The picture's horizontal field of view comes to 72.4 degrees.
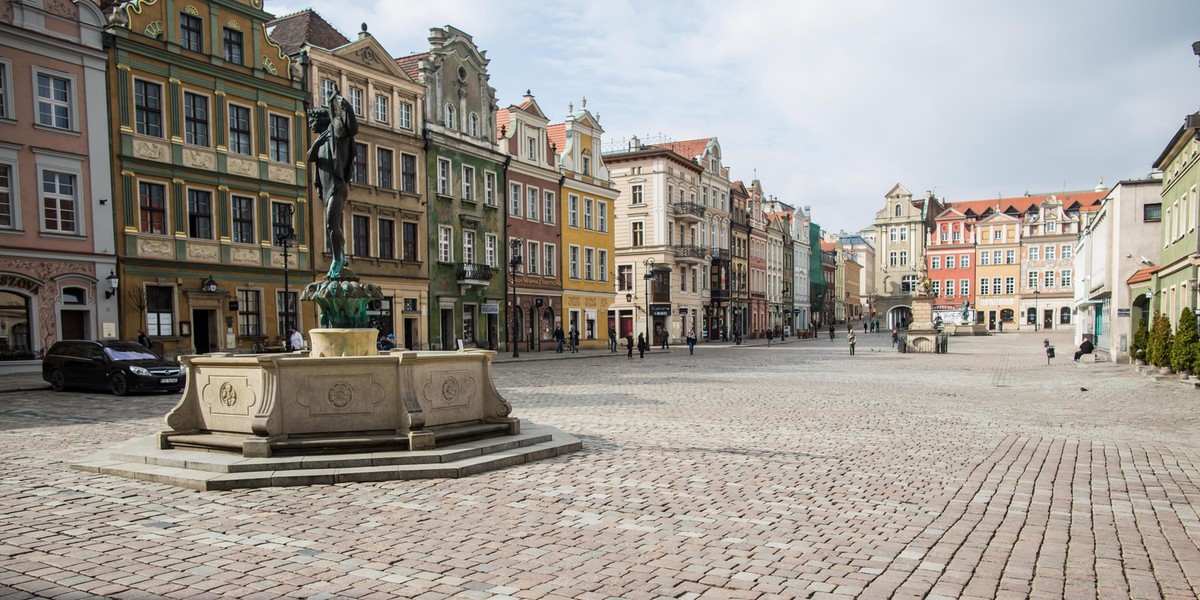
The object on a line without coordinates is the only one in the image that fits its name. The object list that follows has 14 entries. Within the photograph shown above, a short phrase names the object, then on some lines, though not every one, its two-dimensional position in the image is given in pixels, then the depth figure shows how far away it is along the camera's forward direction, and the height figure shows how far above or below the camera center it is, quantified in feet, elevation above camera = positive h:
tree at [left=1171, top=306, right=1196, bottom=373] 71.82 -6.94
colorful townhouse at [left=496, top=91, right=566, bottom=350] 149.18 +10.83
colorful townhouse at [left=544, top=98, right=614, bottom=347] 164.04 +11.04
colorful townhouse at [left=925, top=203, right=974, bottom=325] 341.86 +4.29
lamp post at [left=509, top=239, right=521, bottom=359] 124.77 +2.52
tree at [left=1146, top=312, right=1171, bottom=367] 78.89 -7.51
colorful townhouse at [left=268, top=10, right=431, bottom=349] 113.39 +16.95
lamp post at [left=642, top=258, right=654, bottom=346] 191.54 +2.34
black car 64.18 -6.43
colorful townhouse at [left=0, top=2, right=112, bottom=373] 80.53 +10.65
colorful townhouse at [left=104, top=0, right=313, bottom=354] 90.02 +13.39
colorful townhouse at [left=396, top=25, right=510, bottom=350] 130.72 +14.41
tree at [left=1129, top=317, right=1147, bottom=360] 90.38 -8.44
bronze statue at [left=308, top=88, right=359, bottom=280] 36.73 +5.69
